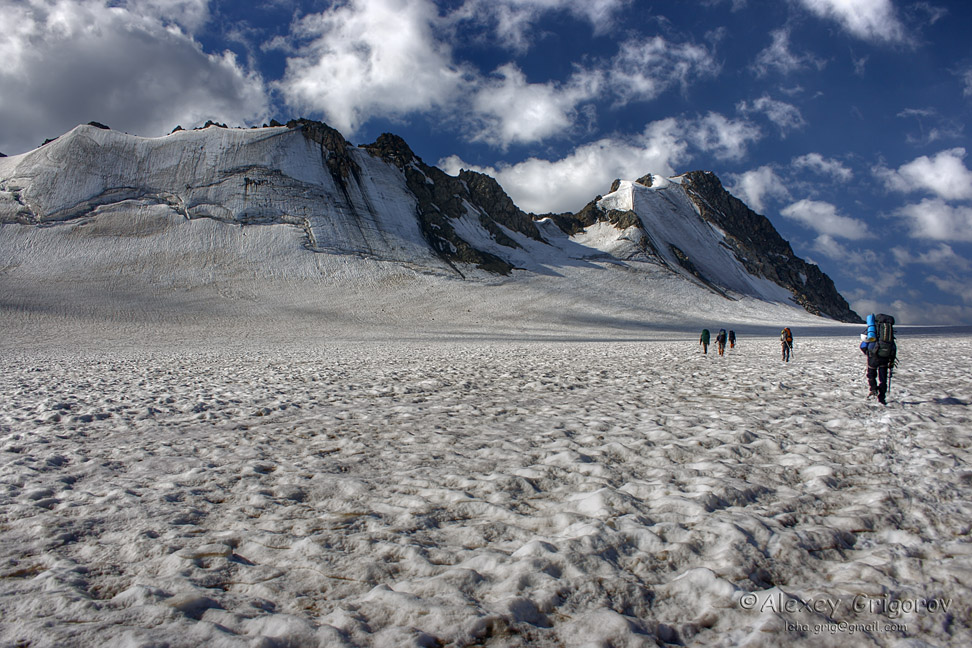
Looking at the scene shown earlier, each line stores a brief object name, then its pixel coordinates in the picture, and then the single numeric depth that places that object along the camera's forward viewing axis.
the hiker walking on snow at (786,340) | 20.15
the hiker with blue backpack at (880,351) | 8.89
